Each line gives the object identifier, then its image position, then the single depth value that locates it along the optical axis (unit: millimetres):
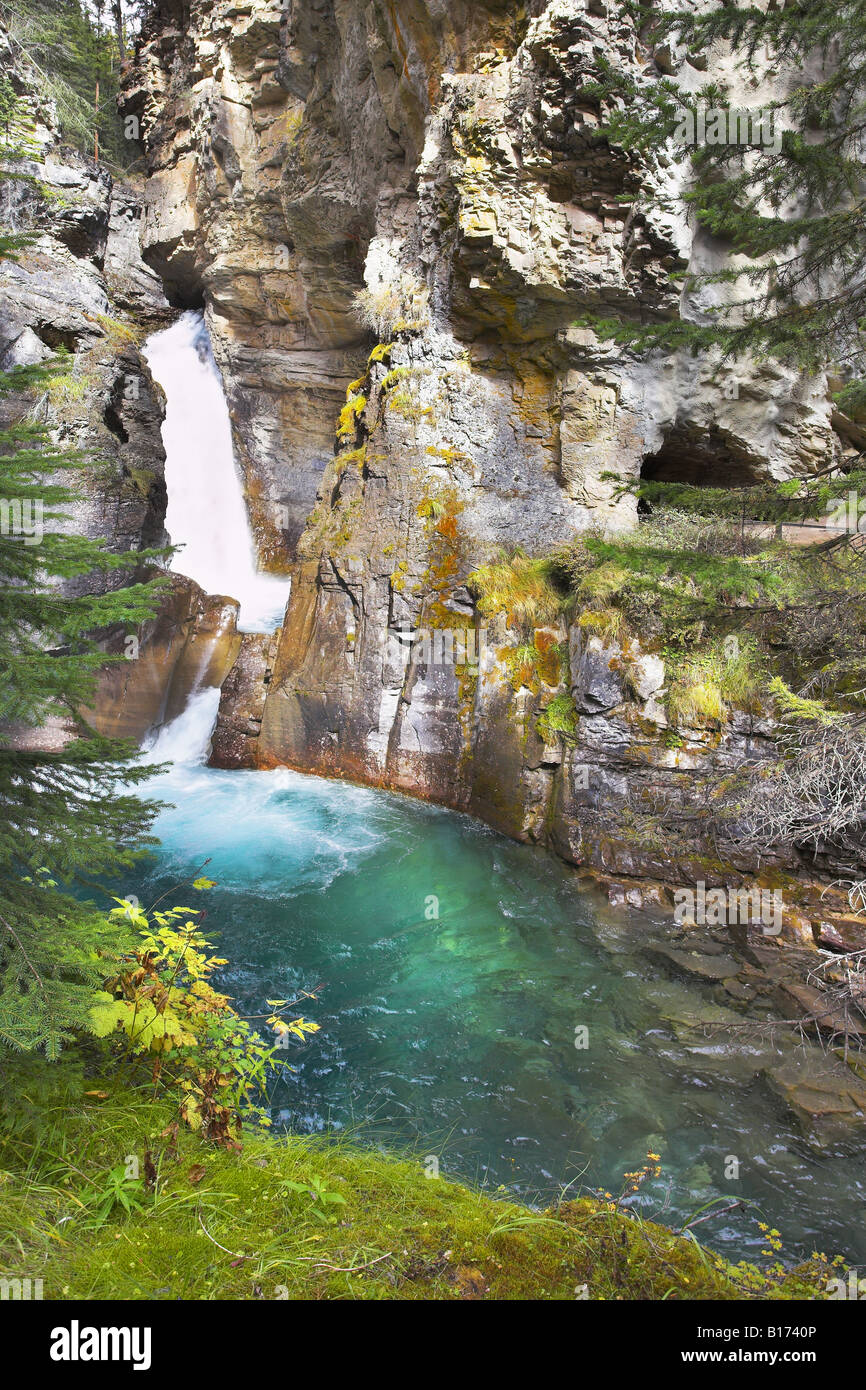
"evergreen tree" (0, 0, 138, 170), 14371
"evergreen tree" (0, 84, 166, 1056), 2836
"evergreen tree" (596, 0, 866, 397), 5094
